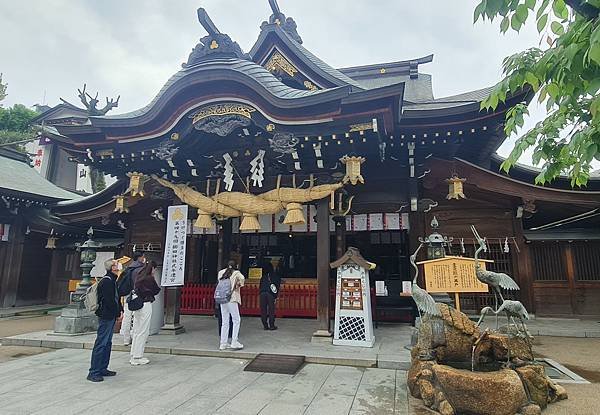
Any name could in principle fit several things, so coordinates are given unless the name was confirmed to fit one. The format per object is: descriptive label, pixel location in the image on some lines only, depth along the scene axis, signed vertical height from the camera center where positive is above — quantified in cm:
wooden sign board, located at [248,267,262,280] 1177 -16
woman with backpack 664 -63
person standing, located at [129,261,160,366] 594 -87
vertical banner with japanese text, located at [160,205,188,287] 795 +47
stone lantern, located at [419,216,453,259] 686 +48
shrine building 705 +232
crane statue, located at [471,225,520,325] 487 -12
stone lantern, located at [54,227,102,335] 799 -119
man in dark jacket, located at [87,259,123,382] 515 -86
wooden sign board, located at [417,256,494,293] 620 -11
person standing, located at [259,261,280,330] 866 -76
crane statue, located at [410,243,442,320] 473 -45
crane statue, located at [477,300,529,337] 456 -51
